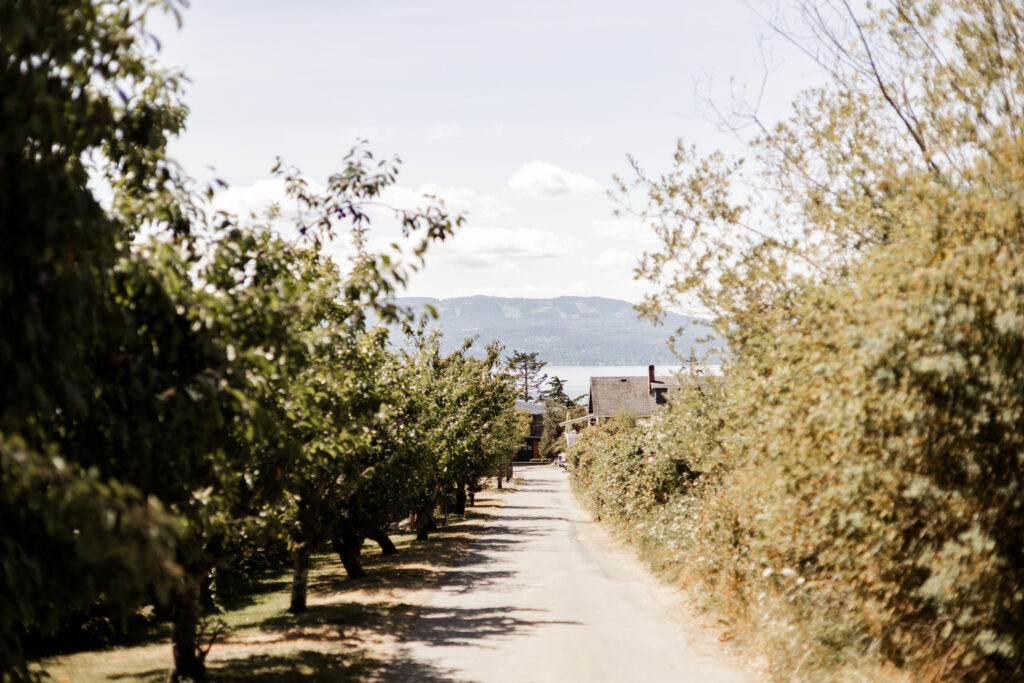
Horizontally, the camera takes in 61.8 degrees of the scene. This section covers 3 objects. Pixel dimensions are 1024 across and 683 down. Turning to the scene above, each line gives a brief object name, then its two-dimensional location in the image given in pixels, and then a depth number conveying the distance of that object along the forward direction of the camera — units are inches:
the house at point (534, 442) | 4995.1
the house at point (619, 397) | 3304.6
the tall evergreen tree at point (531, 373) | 6530.5
